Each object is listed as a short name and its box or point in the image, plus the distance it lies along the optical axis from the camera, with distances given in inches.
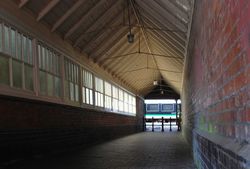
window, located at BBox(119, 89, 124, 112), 1023.0
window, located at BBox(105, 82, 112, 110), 830.2
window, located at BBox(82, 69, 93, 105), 633.6
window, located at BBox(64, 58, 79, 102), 542.4
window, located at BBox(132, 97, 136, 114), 1289.9
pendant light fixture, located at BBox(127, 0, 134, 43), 530.6
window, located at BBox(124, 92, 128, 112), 1114.7
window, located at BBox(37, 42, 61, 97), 439.5
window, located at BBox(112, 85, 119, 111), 921.5
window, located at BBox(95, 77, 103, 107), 728.7
